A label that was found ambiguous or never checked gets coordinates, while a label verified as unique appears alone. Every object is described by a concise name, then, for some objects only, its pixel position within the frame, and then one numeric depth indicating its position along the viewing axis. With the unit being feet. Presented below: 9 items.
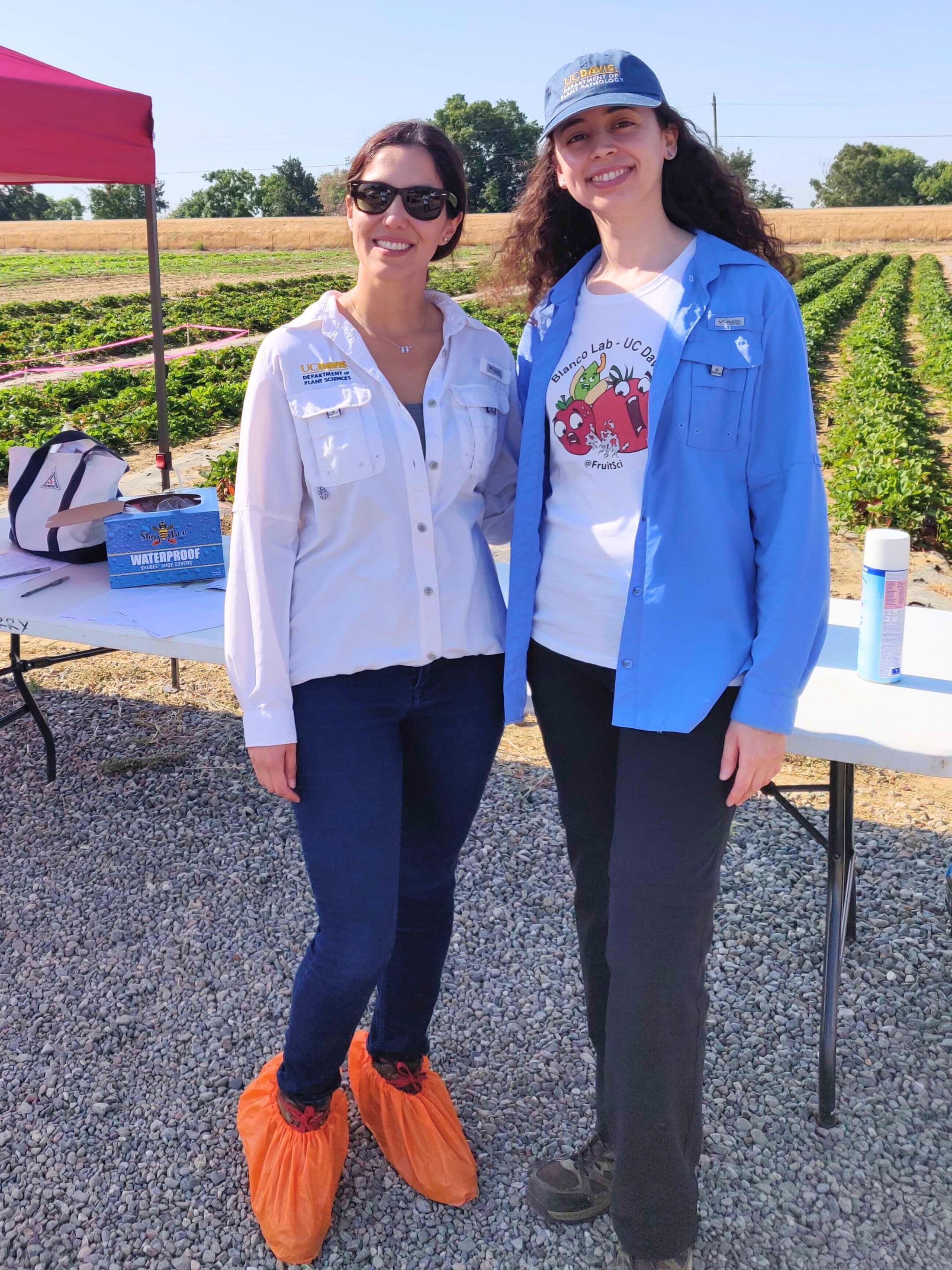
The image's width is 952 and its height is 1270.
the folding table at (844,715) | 7.14
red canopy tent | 13.61
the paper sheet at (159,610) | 10.35
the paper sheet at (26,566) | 11.55
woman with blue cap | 5.65
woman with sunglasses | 6.20
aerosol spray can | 7.59
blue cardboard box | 11.45
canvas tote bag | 12.09
